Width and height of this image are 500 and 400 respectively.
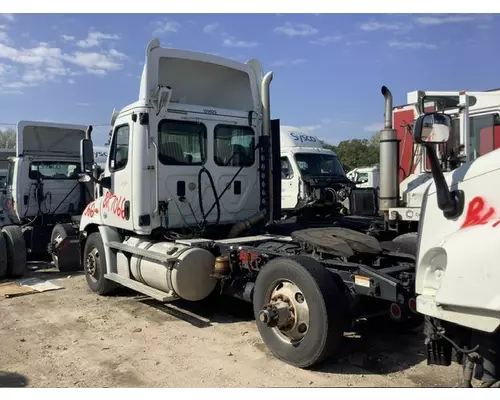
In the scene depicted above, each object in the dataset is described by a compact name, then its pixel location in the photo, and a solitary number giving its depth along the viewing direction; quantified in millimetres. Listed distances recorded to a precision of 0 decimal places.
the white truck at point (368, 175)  19547
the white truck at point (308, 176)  12969
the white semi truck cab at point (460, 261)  2850
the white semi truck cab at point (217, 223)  4664
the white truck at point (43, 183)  11773
